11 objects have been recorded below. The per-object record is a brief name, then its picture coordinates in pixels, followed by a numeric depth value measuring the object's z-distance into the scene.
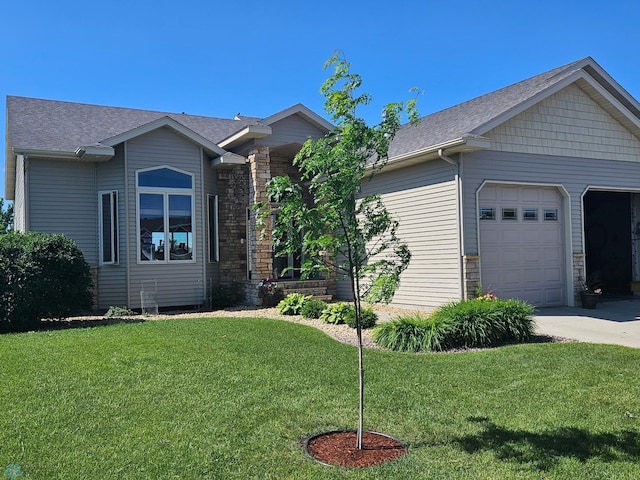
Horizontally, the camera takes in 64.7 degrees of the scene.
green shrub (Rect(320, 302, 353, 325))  10.07
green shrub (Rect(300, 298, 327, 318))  10.92
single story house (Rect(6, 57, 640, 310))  11.40
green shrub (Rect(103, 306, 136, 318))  11.20
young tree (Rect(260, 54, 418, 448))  3.96
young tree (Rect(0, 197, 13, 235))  43.94
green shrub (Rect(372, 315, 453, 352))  7.73
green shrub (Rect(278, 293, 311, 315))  11.50
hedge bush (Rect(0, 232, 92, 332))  9.35
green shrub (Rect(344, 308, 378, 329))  9.46
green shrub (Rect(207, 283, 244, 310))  13.13
